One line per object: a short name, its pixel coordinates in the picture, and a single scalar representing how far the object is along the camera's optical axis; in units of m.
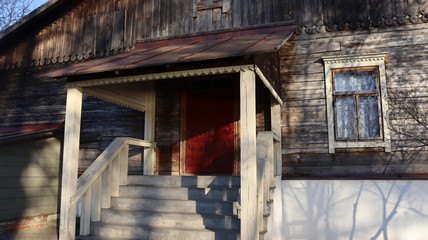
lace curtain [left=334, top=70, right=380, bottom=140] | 7.02
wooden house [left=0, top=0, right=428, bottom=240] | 5.69
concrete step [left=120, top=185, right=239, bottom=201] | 5.87
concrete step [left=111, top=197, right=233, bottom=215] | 5.63
